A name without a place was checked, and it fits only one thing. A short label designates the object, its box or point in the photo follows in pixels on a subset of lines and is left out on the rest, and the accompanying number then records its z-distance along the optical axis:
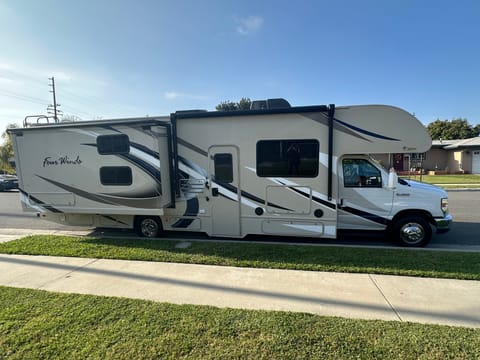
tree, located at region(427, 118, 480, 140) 43.28
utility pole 33.56
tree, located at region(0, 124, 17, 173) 35.72
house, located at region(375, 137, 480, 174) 24.45
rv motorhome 5.34
